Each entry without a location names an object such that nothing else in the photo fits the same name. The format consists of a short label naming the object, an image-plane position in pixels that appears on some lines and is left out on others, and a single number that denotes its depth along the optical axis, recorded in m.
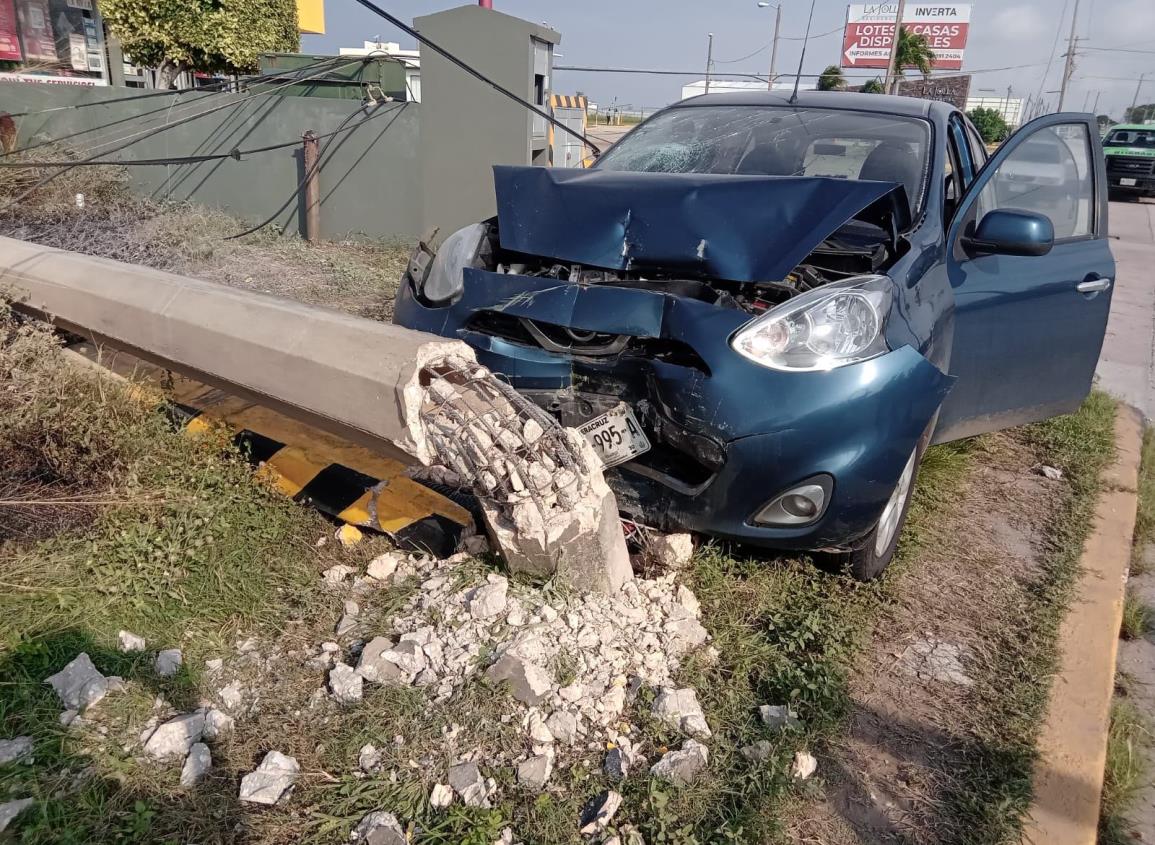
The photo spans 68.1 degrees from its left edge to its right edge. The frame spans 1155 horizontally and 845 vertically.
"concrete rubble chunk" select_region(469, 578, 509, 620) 2.56
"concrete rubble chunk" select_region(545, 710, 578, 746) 2.23
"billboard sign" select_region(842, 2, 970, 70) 58.41
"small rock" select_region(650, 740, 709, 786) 2.12
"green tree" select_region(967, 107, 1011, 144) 36.66
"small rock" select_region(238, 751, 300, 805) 2.02
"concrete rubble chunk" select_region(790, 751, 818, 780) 2.21
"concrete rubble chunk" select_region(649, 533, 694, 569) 3.02
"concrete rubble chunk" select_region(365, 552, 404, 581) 2.90
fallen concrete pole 2.54
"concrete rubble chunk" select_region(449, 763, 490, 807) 2.04
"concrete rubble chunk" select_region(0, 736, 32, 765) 2.03
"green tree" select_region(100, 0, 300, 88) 11.84
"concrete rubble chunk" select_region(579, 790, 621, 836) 2.00
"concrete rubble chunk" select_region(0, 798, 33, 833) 1.86
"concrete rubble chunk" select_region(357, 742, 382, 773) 2.12
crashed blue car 2.63
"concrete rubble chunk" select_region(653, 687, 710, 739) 2.28
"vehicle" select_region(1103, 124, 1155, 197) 20.59
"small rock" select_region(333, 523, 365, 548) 3.08
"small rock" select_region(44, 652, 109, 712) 2.22
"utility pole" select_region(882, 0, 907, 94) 29.33
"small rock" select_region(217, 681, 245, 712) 2.31
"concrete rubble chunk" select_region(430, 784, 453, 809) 2.04
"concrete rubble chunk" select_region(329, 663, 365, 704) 2.31
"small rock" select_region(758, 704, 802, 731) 2.34
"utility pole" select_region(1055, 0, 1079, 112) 47.75
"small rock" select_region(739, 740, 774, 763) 2.22
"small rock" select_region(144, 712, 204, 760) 2.11
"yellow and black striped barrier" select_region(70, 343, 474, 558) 3.07
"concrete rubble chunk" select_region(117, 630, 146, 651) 2.47
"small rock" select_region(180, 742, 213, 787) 2.05
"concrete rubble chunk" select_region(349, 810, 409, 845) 1.92
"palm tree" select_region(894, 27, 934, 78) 40.34
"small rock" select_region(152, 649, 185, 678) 2.39
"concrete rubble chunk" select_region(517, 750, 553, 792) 2.09
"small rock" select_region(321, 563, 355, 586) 2.87
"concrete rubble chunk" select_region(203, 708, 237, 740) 2.19
